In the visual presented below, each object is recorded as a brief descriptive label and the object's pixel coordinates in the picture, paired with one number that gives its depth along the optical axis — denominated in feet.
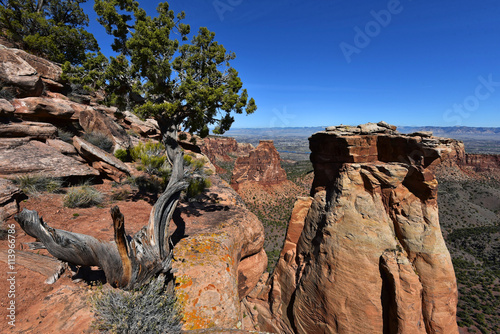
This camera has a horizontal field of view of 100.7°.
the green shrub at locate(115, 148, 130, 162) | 55.52
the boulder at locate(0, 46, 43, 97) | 44.45
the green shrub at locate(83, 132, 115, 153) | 53.01
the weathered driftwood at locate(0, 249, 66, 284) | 20.03
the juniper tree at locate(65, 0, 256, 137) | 34.30
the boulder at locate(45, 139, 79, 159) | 40.68
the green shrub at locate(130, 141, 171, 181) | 47.14
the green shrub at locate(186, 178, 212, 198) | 47.67
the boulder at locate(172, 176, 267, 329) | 22.53
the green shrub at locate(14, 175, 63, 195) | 30.68
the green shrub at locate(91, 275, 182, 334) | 15.88
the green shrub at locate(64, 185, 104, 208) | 32.63
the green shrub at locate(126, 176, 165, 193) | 46.93
